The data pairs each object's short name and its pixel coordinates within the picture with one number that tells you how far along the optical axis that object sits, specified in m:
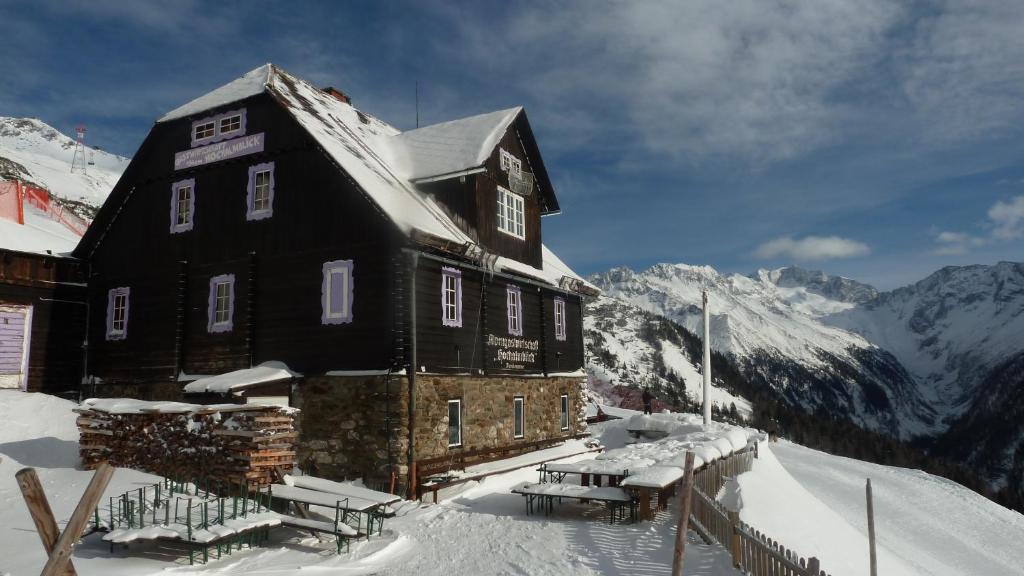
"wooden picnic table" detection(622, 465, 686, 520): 13.84
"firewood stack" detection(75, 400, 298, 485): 14.37
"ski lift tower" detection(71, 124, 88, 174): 96.31
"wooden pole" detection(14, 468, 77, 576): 6.31
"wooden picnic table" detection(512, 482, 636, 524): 14.31
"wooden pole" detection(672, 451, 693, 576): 9.66
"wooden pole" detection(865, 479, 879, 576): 14.47
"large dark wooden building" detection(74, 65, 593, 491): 18.28
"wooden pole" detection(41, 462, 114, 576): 6.24
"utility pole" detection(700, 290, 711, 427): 28.17
